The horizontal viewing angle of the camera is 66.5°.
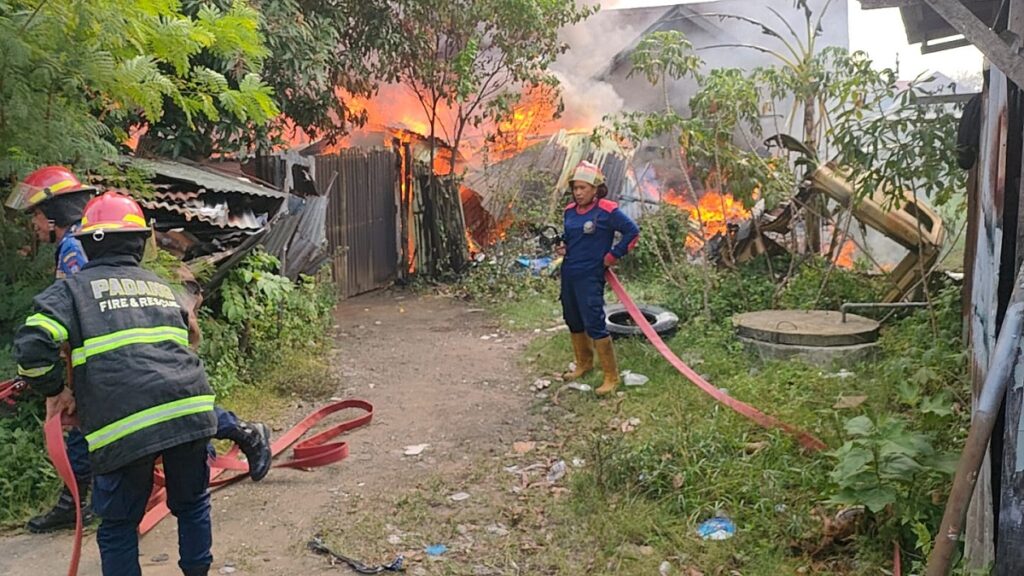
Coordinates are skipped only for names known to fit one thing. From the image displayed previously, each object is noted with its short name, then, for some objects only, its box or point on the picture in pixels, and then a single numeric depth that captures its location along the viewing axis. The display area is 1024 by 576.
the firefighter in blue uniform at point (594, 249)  6.35
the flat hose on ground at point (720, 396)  4.57
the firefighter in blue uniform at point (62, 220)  4.16
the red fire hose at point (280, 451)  3.33
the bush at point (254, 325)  6.26
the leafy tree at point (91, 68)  3.95
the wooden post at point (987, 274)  3.02
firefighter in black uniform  3.06
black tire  7.47
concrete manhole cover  6.21
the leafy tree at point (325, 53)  7.96
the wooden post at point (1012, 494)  2.57
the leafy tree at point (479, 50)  11.17
